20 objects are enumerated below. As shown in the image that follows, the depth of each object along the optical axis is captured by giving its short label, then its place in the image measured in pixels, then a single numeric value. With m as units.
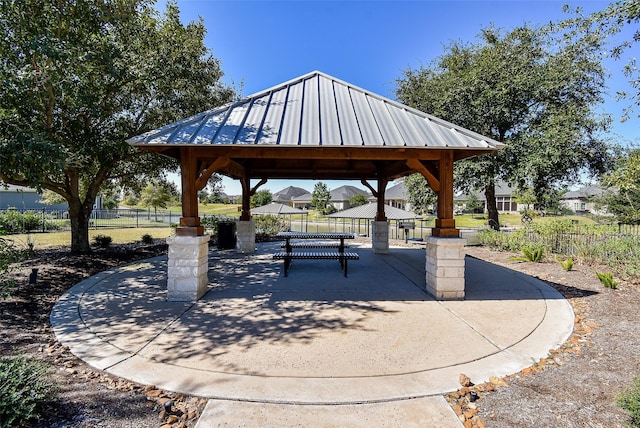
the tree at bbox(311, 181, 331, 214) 51.59
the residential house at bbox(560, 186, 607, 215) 52.41
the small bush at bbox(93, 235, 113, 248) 11.88
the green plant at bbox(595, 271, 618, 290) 6.62
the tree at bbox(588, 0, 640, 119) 6.54
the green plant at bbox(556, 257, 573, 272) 8.32
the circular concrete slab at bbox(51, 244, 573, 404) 3.27
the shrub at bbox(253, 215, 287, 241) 16.28
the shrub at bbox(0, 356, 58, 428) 2.37
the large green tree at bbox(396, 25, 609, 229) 12.68
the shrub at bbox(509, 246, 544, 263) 9.74
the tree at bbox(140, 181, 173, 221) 29.59
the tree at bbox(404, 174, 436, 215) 16.69
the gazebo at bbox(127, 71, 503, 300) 5.73
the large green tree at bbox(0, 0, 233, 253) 5.43
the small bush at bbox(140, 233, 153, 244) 13.77
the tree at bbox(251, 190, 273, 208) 53.34
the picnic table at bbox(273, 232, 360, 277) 7.88
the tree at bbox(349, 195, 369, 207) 49.50
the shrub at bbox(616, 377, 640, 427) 2.40
